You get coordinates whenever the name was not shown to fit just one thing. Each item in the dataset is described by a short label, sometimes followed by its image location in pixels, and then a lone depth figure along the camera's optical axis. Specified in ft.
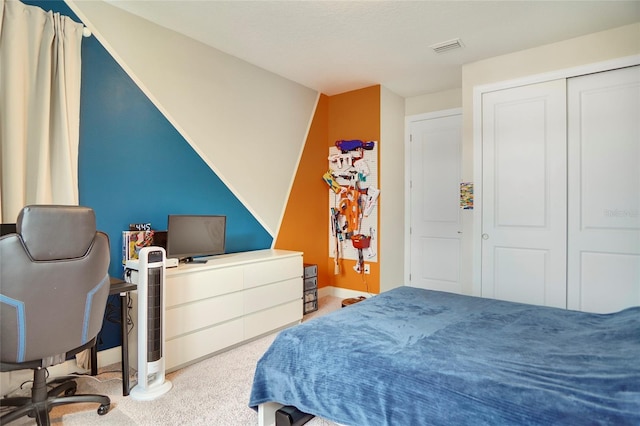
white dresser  8.28
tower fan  7.09
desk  6.93
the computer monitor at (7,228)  6.28
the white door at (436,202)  14.70
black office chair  5.12
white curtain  6.91
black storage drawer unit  12.83
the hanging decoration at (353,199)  14.40
